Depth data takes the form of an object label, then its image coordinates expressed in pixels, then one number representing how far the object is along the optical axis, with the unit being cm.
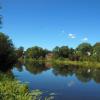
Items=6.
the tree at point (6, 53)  1765
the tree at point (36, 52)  6782
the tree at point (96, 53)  4439
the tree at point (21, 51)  7123
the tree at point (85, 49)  5317
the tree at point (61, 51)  5952
